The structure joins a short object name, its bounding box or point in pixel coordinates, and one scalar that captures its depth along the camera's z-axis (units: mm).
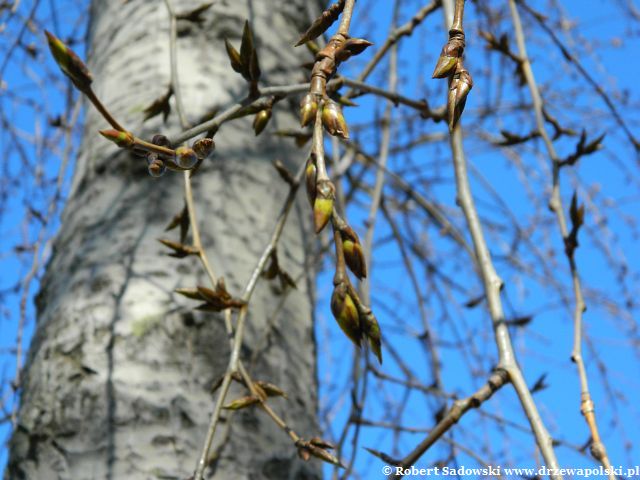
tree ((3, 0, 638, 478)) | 810
